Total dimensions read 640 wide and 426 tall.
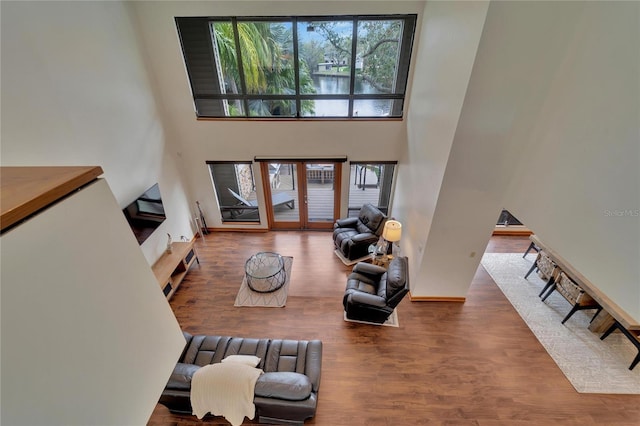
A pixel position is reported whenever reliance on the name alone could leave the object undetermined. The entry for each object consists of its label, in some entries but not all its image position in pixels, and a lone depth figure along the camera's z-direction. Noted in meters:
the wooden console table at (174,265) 4.30
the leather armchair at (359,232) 5.21
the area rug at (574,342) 3.33
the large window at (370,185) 5.86
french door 5.74
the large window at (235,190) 5.80
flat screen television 3.99
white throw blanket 2.54
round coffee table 4.54
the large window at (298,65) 4.50
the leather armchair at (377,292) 3.74
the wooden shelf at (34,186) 0.57
